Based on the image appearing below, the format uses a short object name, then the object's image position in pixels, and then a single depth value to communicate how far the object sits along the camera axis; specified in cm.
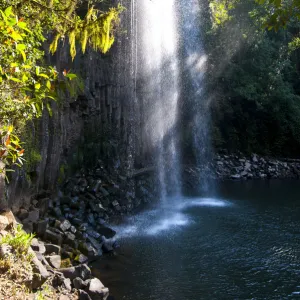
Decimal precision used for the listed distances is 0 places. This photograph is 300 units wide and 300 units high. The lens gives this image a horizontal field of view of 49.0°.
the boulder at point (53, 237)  1046
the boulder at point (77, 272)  843
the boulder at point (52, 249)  938
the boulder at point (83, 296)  768
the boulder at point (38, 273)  699
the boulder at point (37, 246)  884
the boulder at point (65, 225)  1139
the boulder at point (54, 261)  867
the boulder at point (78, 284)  812
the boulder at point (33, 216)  1069
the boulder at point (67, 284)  776
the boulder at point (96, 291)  799
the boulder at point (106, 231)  1252
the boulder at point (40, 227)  1046
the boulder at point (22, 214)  1070
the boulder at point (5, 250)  684
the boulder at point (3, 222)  831
